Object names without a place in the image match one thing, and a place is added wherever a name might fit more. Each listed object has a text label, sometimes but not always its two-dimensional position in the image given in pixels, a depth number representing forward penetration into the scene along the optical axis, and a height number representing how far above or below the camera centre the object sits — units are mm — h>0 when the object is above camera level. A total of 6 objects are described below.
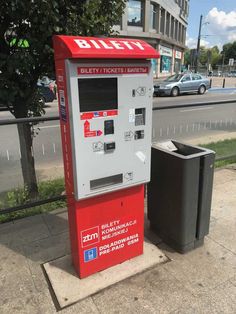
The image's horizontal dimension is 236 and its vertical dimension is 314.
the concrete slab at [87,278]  2396 -1795
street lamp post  39000 +4106
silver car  20234 -1205
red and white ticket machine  2053 -550
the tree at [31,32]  2797 +397
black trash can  2670 -1191
